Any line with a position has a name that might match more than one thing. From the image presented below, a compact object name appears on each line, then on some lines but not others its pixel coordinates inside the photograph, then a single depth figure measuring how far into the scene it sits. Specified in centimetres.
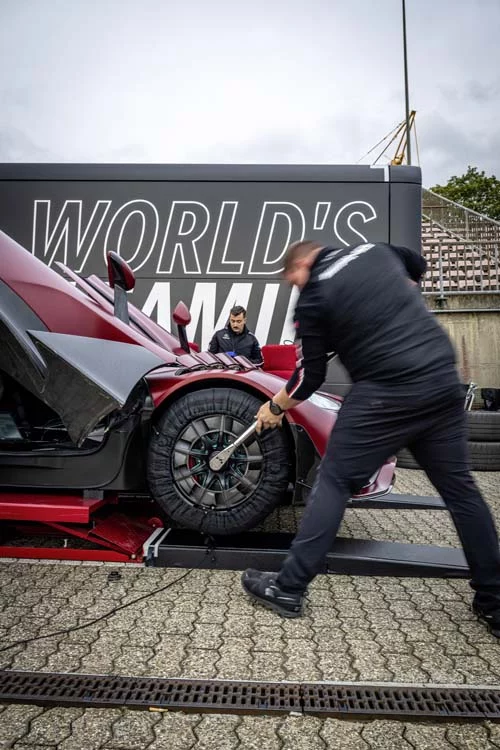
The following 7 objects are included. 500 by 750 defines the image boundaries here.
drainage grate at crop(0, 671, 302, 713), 171
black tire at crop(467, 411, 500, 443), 599
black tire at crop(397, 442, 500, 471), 595
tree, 2708
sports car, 268
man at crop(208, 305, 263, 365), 548
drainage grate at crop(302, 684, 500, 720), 168
